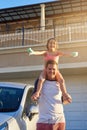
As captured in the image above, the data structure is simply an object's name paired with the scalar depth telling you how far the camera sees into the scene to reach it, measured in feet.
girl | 5.89
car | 6.12
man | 5.73
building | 17.47
